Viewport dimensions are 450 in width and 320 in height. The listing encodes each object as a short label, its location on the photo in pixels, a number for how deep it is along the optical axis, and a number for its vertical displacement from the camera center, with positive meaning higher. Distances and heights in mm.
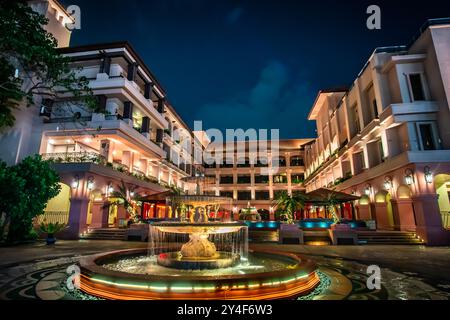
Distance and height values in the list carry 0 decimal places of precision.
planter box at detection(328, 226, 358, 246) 13984 -1307
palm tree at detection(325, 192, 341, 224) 16938 +851
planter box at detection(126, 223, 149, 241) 15352 -1177
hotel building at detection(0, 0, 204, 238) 17520 +6665
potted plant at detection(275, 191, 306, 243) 18016 +752
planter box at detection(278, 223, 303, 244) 14789 -1283
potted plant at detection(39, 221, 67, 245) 12992 -878
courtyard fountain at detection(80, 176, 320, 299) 3829 -1190
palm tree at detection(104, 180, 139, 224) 17964 +1345
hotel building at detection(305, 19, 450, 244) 13891 +5480
